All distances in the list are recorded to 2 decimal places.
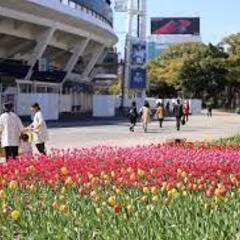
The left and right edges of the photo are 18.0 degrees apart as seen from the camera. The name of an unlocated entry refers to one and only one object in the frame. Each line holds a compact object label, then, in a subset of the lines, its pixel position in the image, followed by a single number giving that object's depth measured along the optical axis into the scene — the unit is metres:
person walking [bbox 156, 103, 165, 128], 42.69
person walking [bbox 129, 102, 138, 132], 37.68
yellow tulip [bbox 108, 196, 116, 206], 6.62
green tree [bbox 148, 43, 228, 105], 97.44
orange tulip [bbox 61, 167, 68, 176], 9.67
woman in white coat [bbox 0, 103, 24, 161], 15.62
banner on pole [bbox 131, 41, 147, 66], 79.12
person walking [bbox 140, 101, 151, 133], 37.09
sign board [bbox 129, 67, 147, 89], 79.25
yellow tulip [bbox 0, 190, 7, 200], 7.68
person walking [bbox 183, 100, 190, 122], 48.63
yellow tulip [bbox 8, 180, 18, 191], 8.40
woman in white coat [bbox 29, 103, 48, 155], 17.53
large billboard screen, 151.75
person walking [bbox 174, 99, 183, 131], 40.28
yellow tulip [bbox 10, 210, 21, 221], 6.27
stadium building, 53.84
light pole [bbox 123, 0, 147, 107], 85.19
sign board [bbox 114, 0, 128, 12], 87.12
